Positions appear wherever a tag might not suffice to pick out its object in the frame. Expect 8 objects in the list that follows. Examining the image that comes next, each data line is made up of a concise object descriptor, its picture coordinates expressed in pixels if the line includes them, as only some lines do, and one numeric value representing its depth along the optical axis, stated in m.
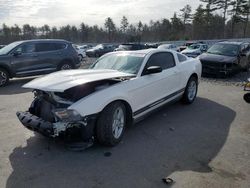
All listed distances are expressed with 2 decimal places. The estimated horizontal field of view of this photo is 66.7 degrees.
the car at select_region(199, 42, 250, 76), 8.58
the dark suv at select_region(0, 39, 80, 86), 7.83
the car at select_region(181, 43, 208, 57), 15.53
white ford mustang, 2.92
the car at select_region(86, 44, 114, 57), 23.34
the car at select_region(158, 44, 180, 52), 18.04
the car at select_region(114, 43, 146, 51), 15.09
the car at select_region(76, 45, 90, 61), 19.29
